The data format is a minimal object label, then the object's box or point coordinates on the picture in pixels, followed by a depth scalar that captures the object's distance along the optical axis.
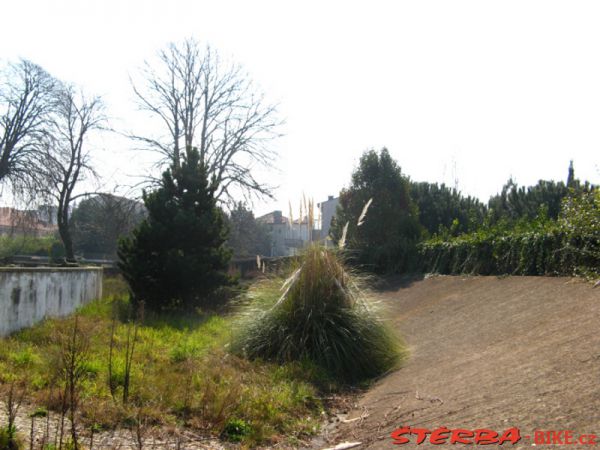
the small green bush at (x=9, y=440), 3.83
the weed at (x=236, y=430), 4.97
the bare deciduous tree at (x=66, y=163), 23.50
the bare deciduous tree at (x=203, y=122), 30.66
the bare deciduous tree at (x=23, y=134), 22.83
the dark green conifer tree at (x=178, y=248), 14.91
